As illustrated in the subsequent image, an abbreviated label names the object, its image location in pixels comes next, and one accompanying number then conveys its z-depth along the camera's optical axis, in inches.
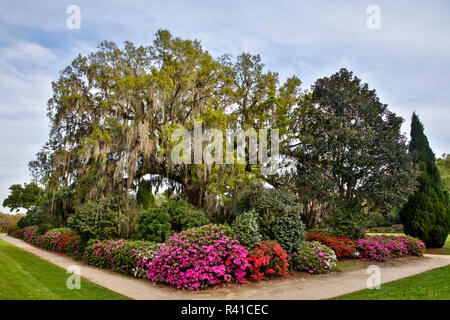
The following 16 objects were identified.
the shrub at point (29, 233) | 663.7
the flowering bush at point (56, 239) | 491.9
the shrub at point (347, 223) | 473.7
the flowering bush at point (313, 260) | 335.0
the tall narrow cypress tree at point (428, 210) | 550.3
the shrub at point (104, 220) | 406.0
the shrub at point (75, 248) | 418.3
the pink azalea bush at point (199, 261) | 251.9
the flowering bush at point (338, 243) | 422.0
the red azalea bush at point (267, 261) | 280.8
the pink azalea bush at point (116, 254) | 309.6
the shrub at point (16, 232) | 815.1
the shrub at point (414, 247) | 466.9
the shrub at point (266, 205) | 355.9
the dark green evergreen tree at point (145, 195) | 533.3
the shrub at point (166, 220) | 358.0
